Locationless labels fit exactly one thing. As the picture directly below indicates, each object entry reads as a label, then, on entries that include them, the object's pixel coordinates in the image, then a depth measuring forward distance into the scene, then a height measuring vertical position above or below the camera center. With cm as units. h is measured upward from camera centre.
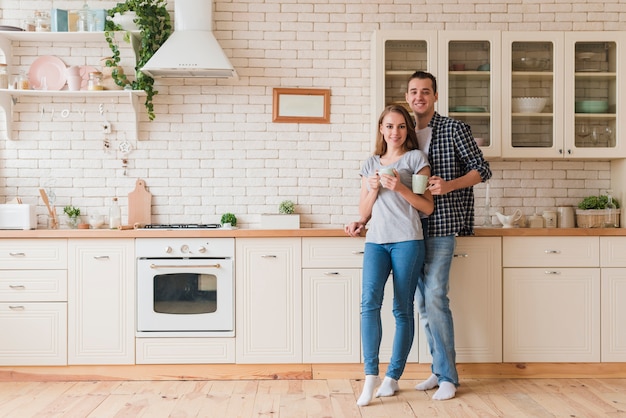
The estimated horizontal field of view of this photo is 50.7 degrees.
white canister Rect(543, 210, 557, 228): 414 -9
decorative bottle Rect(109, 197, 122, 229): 408 -7
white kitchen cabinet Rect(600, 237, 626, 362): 371 -55
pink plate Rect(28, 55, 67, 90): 417 +84
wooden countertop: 363 -15
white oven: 364 -45
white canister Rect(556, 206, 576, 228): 415 -8
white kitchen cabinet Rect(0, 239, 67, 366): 361 -53
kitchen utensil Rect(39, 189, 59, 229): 405 -4
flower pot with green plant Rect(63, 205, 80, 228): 411 -6
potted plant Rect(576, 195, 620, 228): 398 -4
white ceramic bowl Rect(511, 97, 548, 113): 398 +61
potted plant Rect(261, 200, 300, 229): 411 -10
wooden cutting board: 414 +0
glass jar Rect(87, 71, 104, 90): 405 +77
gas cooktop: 404 -13
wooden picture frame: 424 +65
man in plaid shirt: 340 -1
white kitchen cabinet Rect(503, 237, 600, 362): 371 -52
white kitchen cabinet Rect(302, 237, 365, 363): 367 -53
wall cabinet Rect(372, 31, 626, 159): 395 +74
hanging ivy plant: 398 +104
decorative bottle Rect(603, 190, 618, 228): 399 -6
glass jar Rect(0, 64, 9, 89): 404 +78
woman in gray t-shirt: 324 -19
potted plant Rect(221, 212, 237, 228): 410 -9
